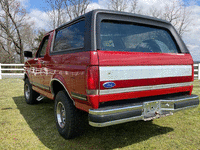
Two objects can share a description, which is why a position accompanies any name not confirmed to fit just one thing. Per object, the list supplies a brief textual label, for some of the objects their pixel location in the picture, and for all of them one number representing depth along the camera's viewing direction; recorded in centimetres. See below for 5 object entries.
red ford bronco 226
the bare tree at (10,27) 2185
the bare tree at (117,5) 2648
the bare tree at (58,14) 2470
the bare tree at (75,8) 2542
